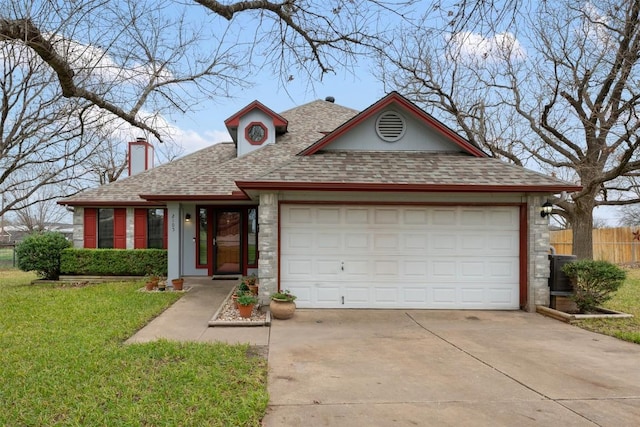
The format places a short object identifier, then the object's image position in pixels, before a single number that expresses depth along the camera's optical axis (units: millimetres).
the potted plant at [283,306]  7203
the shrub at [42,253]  12086
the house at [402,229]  7859
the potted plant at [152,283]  10562
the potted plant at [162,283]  10414
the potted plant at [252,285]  8602
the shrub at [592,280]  7293
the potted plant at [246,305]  7090
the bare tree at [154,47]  3971
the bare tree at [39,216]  31750
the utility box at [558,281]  7996
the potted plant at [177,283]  10500
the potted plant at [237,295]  7660
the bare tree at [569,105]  11734
